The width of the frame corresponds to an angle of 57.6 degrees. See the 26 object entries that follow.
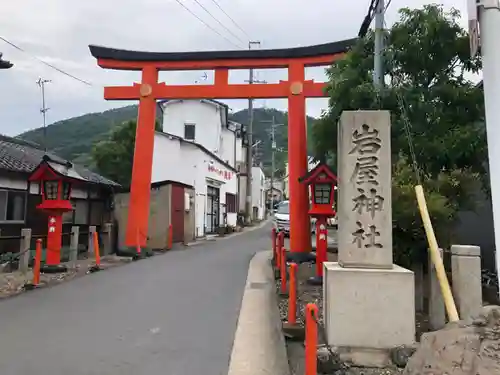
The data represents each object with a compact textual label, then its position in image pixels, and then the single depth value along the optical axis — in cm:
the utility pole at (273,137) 6175
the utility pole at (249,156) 3894
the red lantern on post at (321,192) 1184
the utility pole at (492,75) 395
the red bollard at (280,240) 1245
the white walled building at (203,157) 2875
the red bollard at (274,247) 1483
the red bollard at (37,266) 1045
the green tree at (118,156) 2958
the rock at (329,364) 533
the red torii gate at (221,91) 1568
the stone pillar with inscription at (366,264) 580
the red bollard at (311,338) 414
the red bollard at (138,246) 1677
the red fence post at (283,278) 991
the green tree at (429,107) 866
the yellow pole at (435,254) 564
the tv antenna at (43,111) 3334
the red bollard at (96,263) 1328
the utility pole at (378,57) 953
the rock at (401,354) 551
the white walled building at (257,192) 5984
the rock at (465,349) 320
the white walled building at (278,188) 9044
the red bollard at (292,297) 687
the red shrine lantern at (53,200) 1280
